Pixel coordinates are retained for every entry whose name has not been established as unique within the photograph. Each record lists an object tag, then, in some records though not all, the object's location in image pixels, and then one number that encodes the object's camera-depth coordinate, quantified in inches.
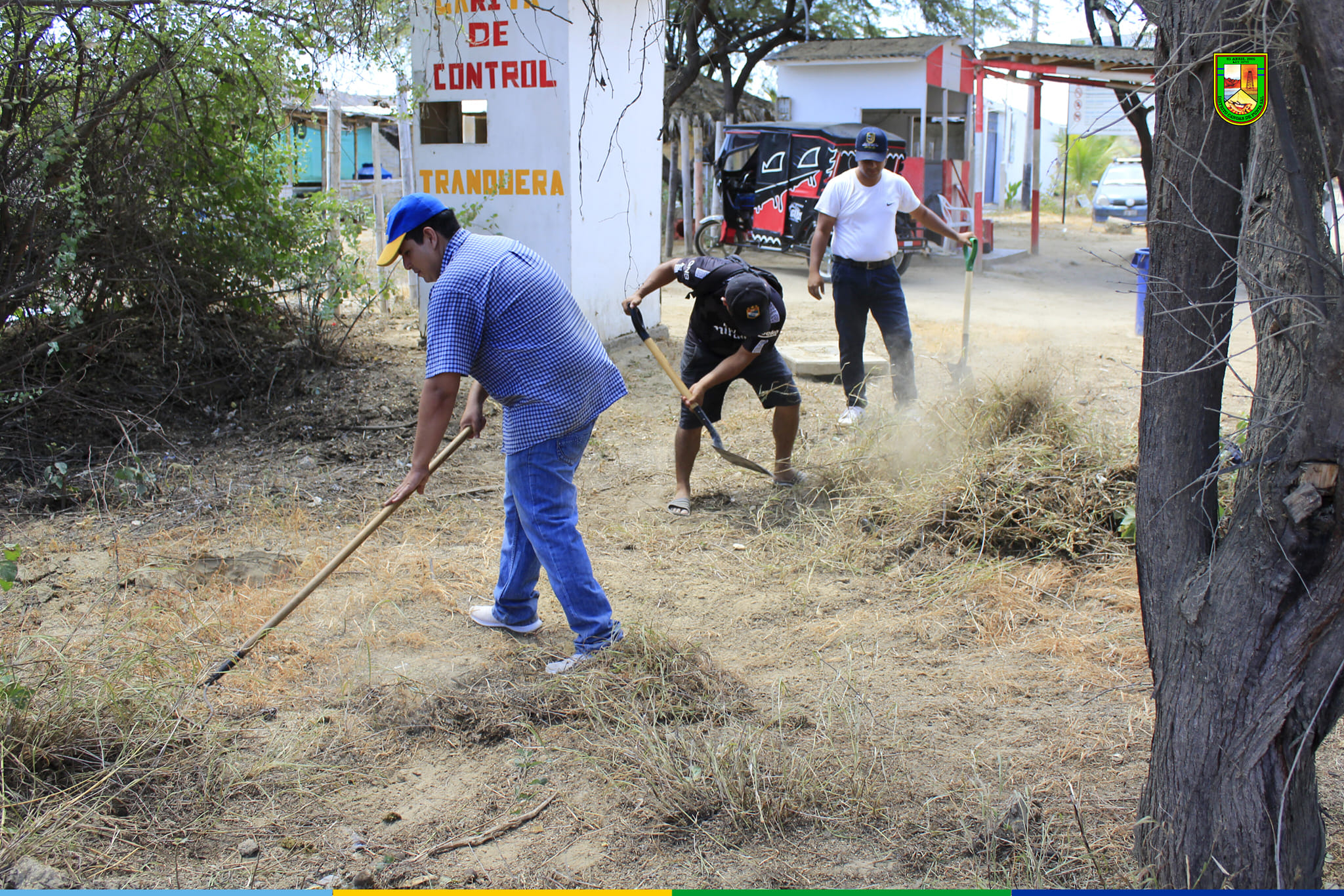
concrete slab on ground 316.8
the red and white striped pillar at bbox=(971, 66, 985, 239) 603.9
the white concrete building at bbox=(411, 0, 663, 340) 320.2
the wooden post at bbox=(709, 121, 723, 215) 609.0
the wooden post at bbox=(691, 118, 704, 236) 656.4
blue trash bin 333.1
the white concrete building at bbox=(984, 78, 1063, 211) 1160.8
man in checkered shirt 131.9
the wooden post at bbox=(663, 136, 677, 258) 650.2
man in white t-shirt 247.1
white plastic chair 620.4
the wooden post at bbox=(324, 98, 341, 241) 476.1
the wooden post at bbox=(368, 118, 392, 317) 410.0
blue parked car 871.7
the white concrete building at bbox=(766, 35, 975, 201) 665.0
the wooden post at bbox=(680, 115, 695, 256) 646.5
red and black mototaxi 551.8
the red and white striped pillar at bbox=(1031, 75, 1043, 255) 625.3
